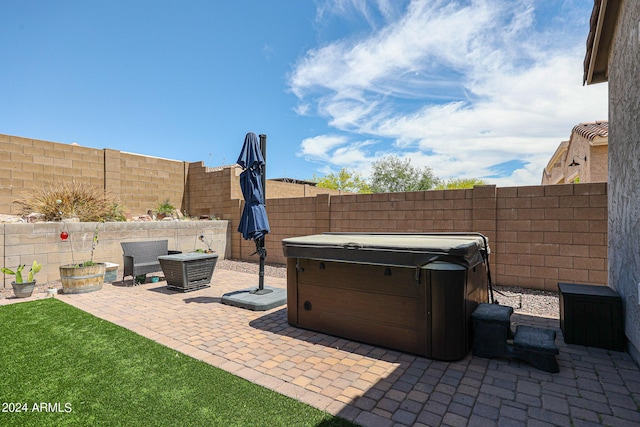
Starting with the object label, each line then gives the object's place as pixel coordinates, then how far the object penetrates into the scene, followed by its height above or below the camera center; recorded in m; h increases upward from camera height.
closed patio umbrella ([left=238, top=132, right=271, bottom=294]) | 5.48 +0.42
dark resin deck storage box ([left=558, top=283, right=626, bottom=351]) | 3.46 -1.18
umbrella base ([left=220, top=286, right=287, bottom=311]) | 5.14 -1.46
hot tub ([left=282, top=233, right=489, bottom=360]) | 3.10 -0.85
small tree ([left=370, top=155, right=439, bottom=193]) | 25.80 +3.18
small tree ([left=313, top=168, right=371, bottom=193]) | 35.72 +3.74
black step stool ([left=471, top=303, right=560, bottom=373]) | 2.99 -1.27
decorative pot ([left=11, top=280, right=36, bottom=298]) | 5.84 -1.42
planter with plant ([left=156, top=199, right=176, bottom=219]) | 12.13 +0.08
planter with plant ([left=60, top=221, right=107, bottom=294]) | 6.20 -1.29
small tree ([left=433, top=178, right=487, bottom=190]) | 32.63 +3.42
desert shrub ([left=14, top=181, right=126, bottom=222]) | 8.16 +0.26
